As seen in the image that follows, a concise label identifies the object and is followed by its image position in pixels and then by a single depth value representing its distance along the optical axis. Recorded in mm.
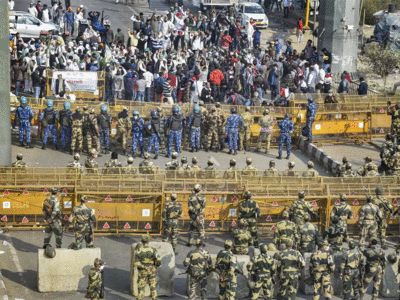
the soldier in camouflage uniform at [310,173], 25597
